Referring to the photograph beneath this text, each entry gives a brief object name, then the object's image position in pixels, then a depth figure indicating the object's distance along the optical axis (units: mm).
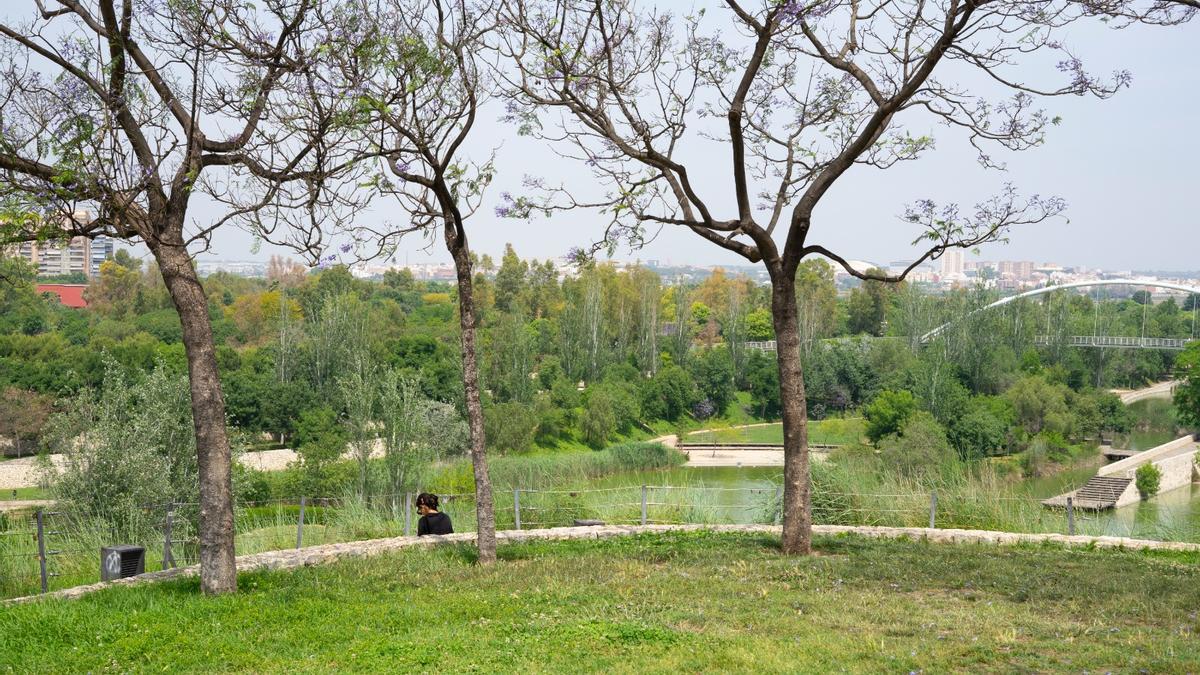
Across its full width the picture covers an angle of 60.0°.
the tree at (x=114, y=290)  65375
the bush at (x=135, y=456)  18766
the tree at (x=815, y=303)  60000
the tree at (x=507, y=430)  44219
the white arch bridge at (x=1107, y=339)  62312
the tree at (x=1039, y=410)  48781
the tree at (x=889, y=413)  47094
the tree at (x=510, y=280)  77812
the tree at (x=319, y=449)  32188
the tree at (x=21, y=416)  40812
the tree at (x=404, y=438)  30578
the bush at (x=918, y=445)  36875
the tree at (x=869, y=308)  83000
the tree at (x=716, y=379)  57062
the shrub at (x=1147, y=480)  39281
